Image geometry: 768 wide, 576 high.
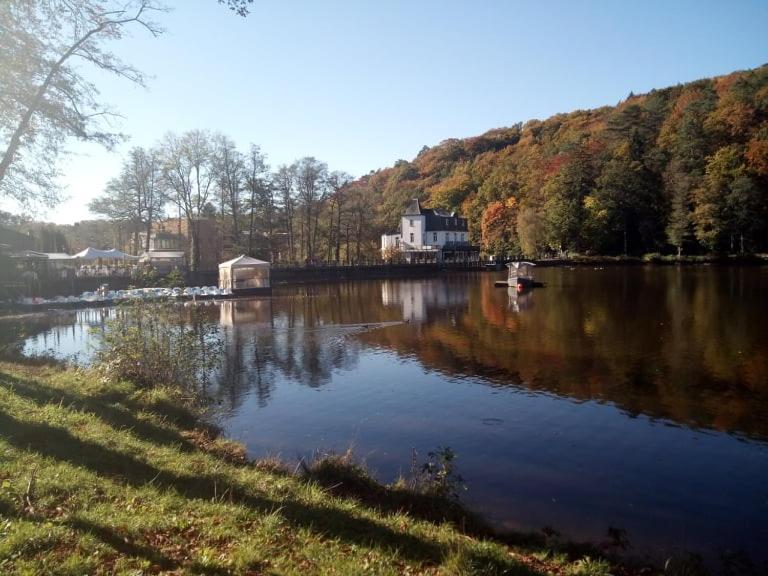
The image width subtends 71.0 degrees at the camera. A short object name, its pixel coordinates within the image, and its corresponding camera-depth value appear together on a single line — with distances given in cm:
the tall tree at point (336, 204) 6071
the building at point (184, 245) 4962
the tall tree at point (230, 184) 4996
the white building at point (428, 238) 7706
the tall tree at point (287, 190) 5719
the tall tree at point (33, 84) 1069
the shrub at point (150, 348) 1094
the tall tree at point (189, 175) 4706
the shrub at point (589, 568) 508
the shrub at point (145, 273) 1220
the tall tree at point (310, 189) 5834
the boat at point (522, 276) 4350
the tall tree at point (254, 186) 5341
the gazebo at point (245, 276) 3975
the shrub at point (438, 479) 714
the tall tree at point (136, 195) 4853
